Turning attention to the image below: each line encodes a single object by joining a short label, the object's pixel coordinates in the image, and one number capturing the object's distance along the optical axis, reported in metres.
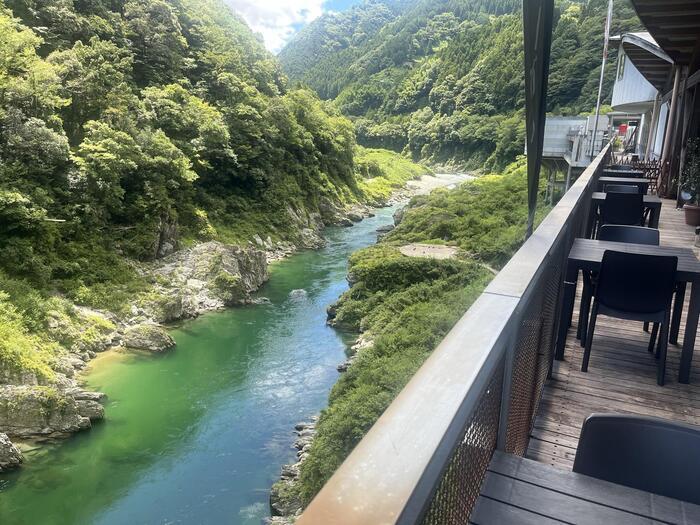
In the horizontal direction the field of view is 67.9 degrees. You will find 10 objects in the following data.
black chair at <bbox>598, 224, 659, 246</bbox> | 4.55
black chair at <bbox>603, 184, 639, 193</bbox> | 7.40
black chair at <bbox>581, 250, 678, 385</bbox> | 3.22
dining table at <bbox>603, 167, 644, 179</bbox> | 9.89
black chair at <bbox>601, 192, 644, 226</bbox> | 6.38
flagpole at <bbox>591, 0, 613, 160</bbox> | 17.67
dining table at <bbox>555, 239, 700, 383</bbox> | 3.21
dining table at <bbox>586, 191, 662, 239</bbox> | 6.60
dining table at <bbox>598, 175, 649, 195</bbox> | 7.96
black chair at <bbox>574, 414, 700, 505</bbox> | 1.48
